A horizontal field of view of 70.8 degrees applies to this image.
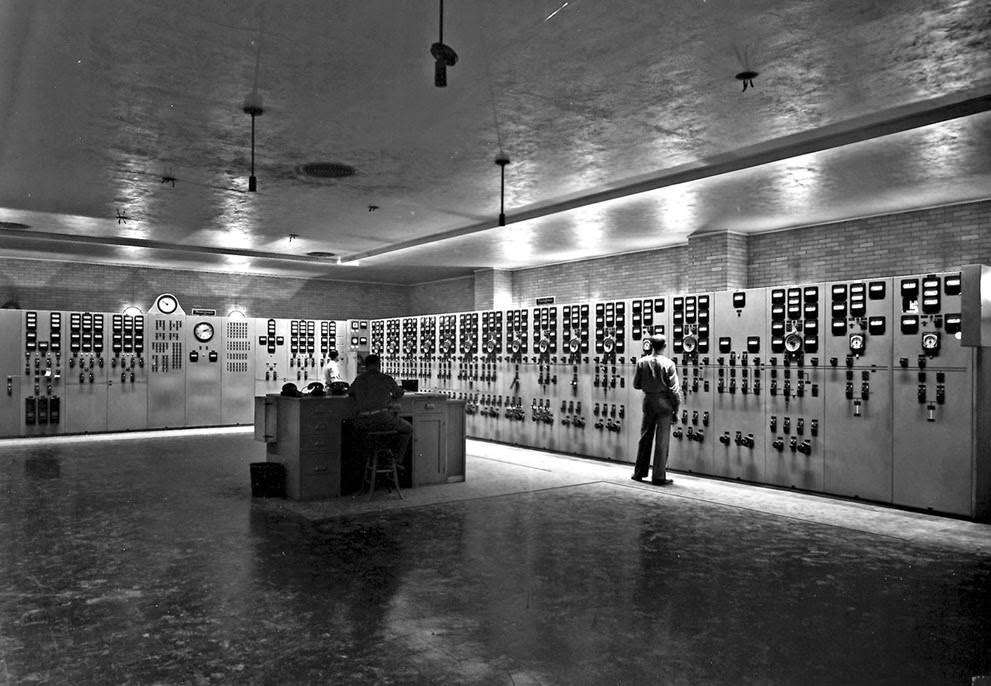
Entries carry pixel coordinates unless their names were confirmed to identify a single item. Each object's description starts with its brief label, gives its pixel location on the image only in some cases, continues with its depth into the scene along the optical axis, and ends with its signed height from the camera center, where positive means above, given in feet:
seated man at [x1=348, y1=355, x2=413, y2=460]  25.35 -1.87
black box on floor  25.96 -4.88
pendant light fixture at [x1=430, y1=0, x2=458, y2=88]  13.44 +5.77
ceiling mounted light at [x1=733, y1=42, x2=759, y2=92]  17.08 +7.38
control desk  25.76 -3.59
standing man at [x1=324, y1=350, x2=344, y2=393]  44.65 -1.27
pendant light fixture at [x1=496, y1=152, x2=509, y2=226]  26.05 +7.19
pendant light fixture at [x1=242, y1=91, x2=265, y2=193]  20.11 +7.29
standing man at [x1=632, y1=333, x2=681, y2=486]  29.68 -2.02
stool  25.58 -3.87
